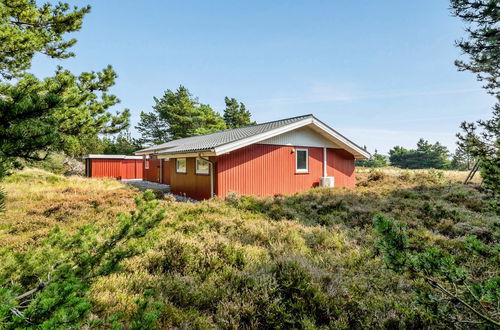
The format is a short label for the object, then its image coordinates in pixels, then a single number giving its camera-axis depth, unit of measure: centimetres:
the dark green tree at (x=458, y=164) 5578
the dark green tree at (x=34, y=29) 629
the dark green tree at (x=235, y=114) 4059
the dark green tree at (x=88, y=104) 227
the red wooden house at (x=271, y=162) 1078
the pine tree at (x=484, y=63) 256
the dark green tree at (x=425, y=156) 5550
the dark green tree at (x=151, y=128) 4066
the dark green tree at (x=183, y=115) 3722
